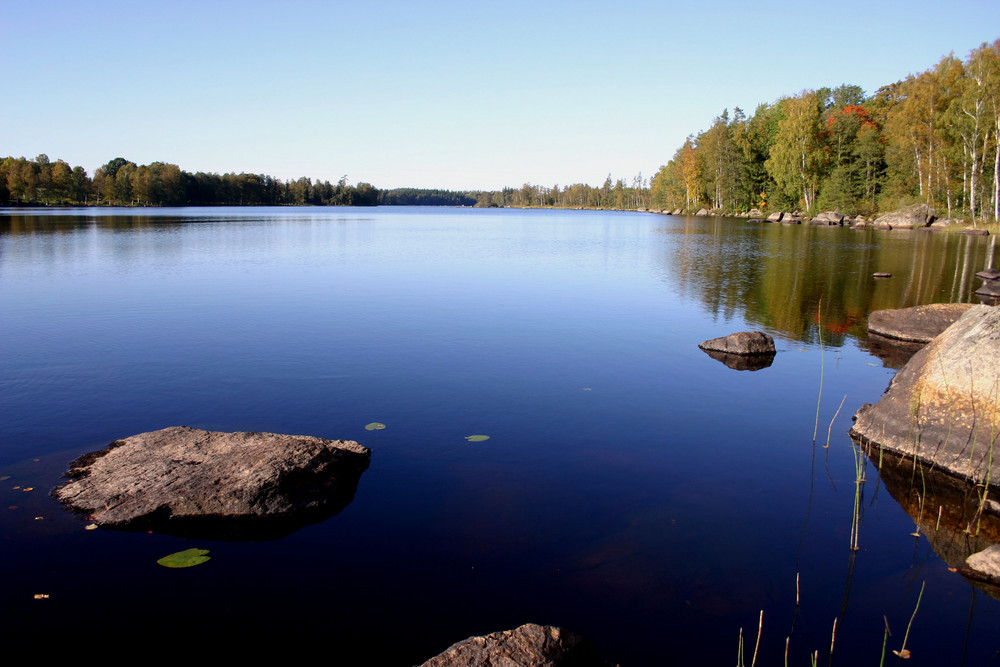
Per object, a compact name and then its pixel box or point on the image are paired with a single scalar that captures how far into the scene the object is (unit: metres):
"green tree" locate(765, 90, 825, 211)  69.06
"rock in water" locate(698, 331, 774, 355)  12.14
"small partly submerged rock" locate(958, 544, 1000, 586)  5.10
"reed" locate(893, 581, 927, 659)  4.37
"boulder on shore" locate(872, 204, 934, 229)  52.66
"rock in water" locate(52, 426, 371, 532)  5.98
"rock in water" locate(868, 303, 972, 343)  13.19
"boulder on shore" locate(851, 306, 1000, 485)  7.04
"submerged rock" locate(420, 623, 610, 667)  3.60
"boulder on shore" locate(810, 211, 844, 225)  62.19
